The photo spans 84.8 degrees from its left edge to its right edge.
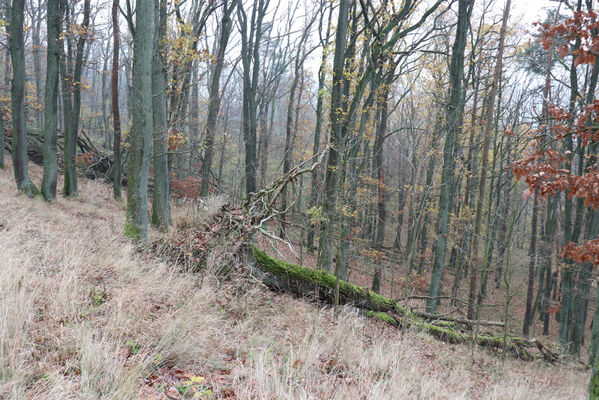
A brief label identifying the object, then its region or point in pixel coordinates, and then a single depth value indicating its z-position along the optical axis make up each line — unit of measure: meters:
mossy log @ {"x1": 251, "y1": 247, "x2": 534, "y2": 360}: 6.31
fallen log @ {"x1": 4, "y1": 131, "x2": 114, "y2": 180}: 15.87
